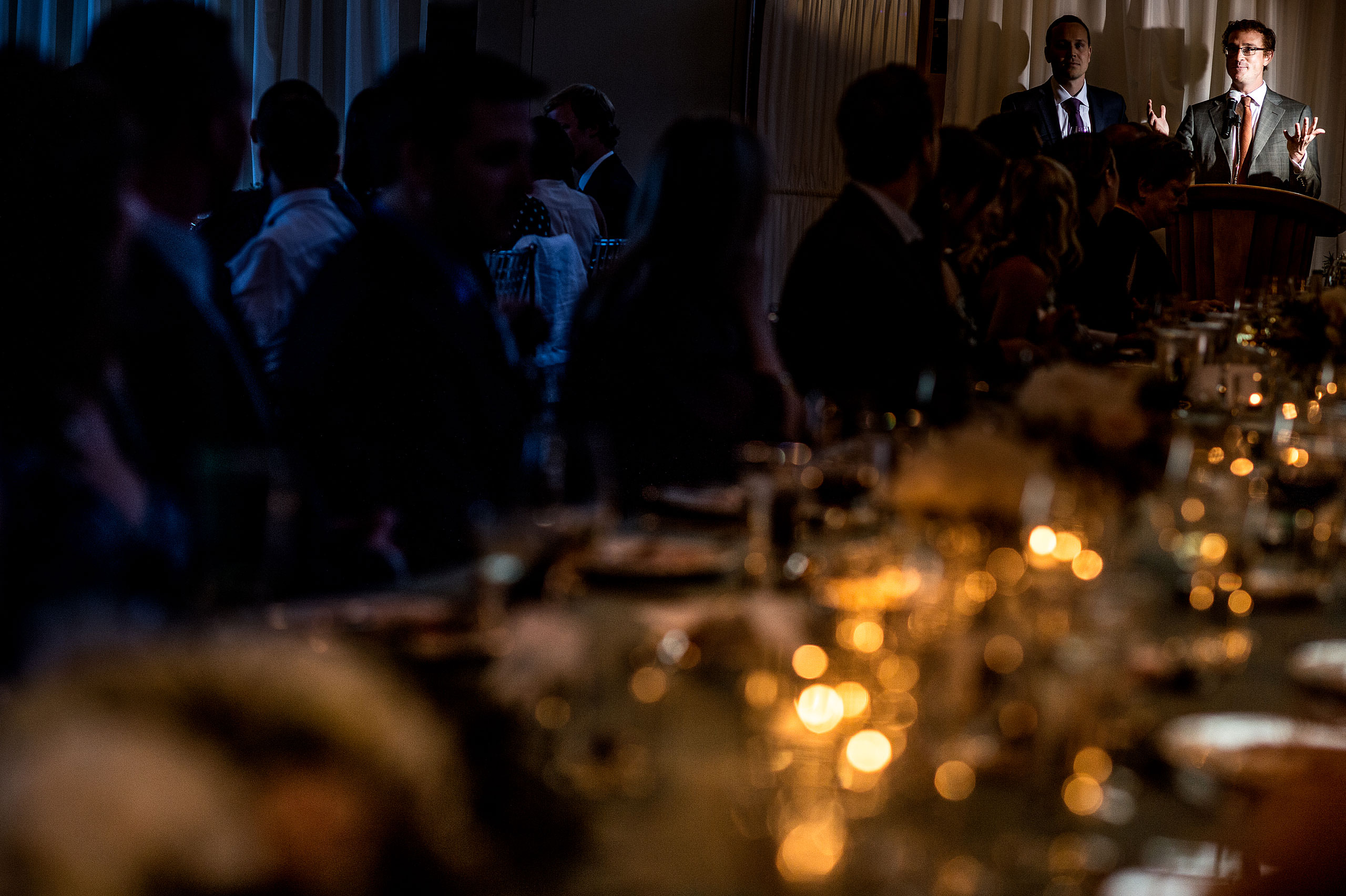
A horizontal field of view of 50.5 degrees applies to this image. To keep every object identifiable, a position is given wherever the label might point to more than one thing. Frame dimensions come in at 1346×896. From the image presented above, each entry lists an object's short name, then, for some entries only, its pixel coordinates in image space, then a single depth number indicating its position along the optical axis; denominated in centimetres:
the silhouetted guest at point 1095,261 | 557
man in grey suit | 945
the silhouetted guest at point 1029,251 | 448
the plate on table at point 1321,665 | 146
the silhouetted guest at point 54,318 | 153
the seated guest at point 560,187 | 579
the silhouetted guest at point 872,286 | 342
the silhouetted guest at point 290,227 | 396
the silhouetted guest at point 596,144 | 711
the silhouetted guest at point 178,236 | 212
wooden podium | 668
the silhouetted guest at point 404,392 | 245
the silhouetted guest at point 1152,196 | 591
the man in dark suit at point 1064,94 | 884
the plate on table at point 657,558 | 177
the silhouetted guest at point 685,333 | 286
